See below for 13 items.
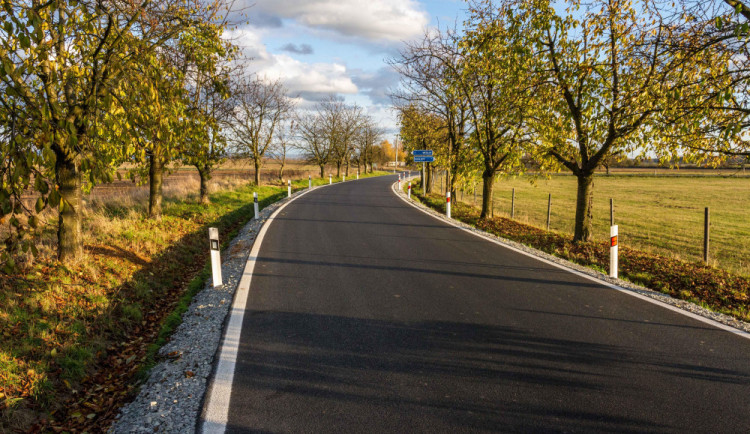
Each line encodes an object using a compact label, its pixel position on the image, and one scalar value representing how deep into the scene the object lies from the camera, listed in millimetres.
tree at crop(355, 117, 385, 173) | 51281
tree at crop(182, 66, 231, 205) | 14605
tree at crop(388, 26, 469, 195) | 14734
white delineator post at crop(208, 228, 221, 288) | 6727
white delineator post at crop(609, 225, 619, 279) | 7391
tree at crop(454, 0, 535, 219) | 11000
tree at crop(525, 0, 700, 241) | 8727
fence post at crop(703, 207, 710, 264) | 10109
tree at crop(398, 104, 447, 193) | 23609
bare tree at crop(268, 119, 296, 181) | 30656
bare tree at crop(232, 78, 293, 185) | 25703
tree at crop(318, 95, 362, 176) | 45000
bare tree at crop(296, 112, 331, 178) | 42750
